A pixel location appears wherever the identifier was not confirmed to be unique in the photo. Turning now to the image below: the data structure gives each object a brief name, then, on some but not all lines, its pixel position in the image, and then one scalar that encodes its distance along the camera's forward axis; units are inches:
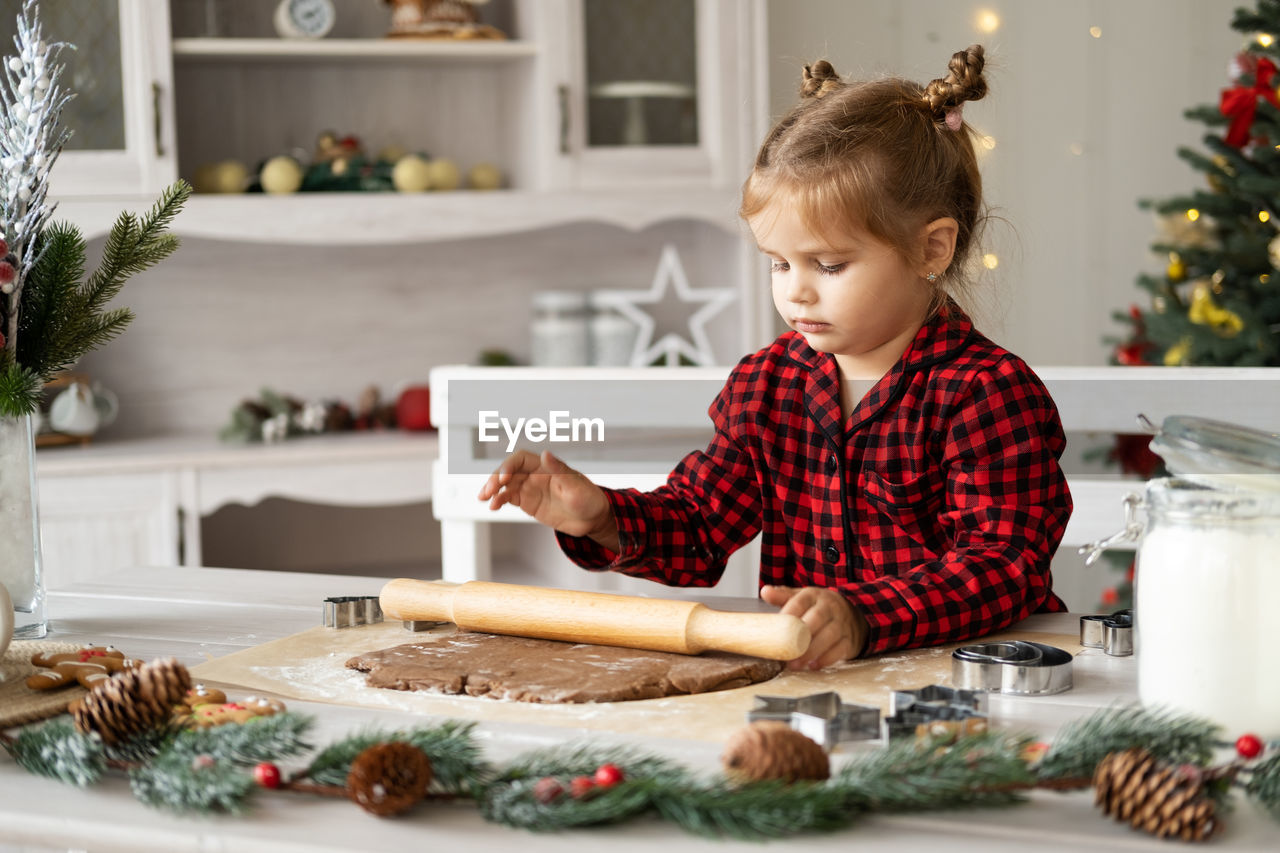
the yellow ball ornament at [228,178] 105.4
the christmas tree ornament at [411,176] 107.4
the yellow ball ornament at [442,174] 109.1
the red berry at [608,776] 24.9
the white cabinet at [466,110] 102.4
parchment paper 30.4
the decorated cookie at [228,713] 29.2
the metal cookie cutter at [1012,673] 32.4
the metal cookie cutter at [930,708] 28.0
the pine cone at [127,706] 28.1
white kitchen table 23.7
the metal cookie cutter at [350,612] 39.9
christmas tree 95.1
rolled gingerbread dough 32.4
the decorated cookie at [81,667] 33.4
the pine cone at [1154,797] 23.4
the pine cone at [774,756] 25.2
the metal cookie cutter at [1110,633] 36.4
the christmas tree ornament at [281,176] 105.3
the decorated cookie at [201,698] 30.6
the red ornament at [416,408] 112.0
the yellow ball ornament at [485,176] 112.8
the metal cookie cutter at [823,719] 28.0
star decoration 115.3
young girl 42.5
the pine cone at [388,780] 24.7
